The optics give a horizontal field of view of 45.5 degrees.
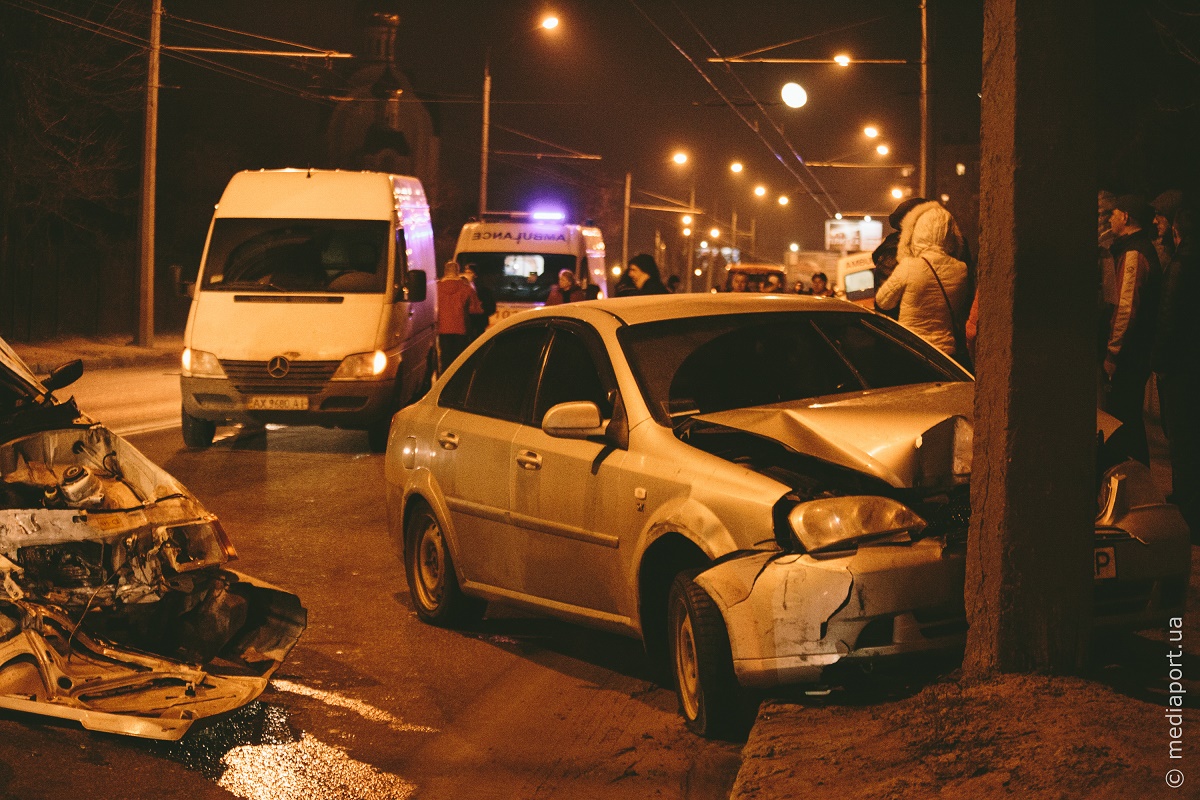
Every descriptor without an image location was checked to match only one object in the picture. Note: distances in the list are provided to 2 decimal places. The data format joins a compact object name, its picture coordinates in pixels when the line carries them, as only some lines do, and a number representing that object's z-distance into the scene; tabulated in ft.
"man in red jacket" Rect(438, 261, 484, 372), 59.11
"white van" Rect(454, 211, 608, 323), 83.05
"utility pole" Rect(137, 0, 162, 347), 93.91
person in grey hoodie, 30.35
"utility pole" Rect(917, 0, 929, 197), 77.10
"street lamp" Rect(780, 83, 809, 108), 74.08
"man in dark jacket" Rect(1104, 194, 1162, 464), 28.48
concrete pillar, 14.78
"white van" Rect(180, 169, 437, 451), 45.32
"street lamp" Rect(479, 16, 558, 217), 119.14
